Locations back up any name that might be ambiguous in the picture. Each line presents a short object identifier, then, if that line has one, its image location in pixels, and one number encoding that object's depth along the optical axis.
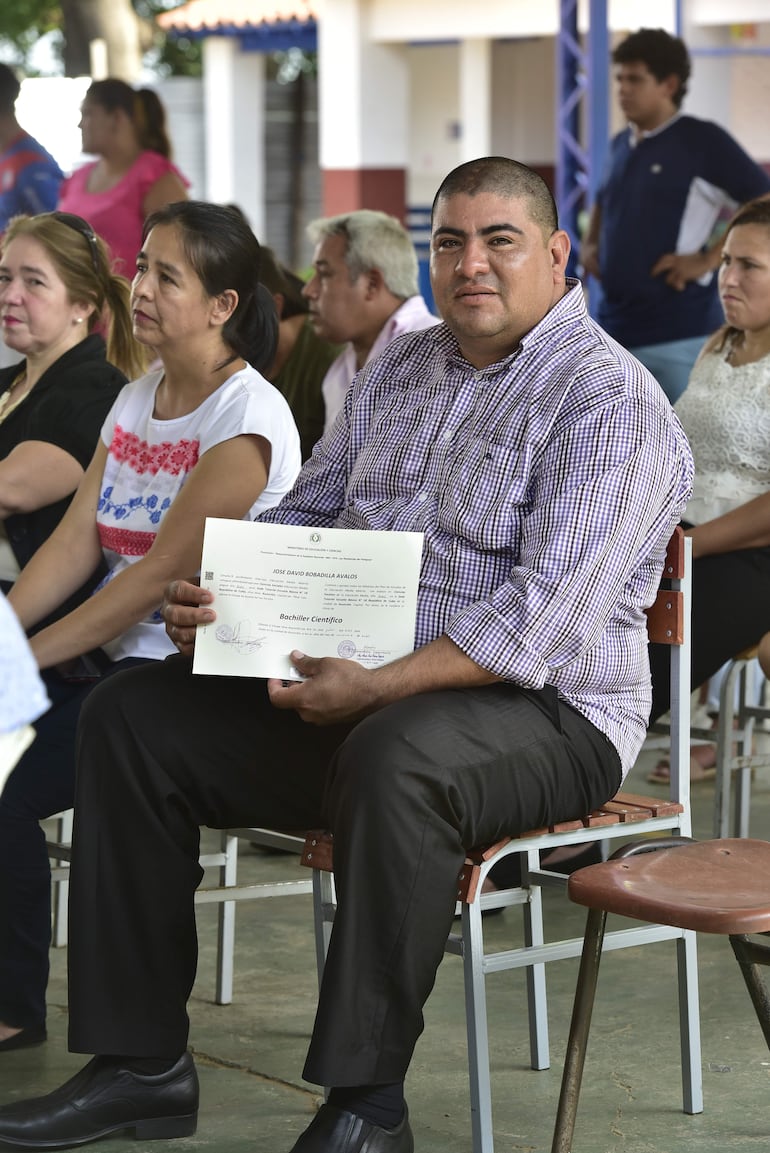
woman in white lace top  3.91
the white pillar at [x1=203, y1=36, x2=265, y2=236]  20.97
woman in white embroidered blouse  3.16
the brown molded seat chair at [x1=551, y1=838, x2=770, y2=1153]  2.26
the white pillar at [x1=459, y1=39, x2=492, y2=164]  19.42
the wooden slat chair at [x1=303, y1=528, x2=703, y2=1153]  2.58
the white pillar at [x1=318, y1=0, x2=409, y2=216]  17.78
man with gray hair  4.92
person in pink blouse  6.30
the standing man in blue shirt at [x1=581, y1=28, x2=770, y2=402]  5.86
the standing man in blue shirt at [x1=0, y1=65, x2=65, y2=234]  6.34
